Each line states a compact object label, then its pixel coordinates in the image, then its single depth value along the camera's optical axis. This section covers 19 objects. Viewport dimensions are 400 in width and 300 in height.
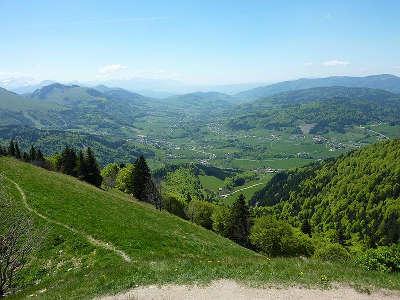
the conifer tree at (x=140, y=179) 105.00
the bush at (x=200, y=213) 127.06
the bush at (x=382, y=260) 28.41
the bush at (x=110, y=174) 118.69
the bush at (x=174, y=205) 126.57
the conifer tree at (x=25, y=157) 107.09
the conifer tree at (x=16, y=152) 111.43
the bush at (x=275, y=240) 91.75
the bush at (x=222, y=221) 107.00
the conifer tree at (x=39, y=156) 110.46
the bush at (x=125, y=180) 111.06
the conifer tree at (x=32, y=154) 111.21
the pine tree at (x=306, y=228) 148.71
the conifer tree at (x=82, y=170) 95.62
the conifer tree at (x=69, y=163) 98.62
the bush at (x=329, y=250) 100.93
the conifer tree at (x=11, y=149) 110.81
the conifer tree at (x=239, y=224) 105.31
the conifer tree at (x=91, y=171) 96.19
